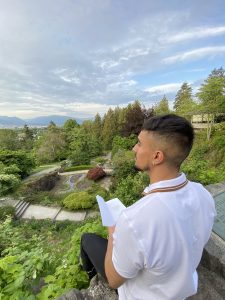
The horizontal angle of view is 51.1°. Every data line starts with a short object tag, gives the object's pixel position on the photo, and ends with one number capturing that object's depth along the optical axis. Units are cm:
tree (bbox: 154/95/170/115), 3439
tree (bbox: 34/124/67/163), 3275
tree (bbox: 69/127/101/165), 2930
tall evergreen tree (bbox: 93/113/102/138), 4307
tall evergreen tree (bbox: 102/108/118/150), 3950
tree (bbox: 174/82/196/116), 3767
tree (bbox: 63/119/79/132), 4242
